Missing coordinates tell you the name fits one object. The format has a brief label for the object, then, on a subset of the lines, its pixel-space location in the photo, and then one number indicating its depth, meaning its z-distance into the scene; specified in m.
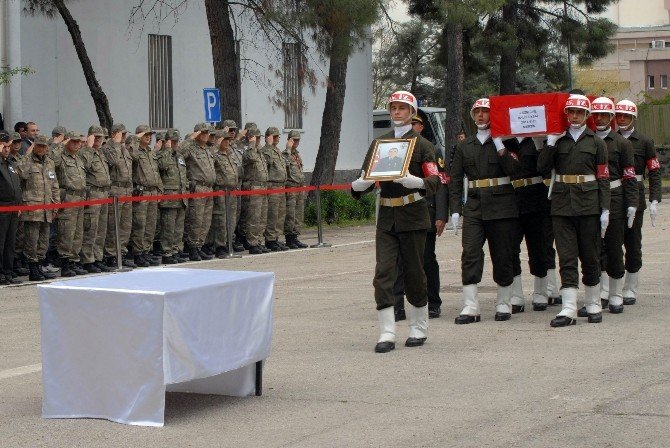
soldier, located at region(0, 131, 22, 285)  17.91
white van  36.50
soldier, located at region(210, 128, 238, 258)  21.62
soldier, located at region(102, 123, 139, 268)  19.89
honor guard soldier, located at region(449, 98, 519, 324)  13.05
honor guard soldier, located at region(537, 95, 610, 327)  12.66
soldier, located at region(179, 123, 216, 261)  21.12
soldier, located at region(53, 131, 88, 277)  18.89
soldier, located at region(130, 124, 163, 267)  20.19
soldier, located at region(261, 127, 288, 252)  22.62
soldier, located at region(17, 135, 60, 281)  18.34
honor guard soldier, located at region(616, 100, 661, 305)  14.20
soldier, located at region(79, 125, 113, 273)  19.28
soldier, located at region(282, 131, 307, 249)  23.11
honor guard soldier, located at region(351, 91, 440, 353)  11.33
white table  8.52
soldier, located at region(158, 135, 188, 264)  20.69
